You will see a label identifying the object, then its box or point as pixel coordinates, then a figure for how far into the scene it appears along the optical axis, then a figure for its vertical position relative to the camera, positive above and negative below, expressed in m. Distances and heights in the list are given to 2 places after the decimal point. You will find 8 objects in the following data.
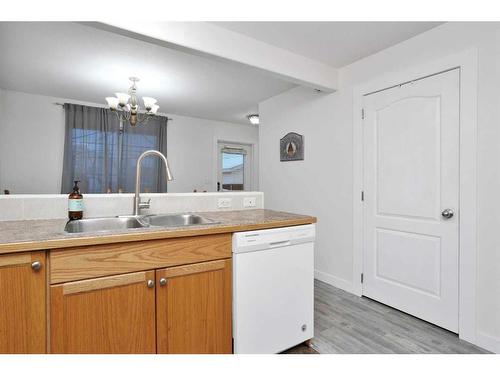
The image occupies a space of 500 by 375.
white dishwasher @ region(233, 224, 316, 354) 1.37 -0.56
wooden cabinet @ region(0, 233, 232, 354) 0.96 -0.47
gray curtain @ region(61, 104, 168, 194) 3.97 +0.54
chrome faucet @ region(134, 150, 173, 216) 1.65 -0.06
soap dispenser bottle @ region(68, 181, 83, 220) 1.46 -0.11
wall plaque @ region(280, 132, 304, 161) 3.14 +0.50
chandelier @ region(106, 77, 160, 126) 2.86 +0.94
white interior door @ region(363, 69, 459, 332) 1.86 -0.07
